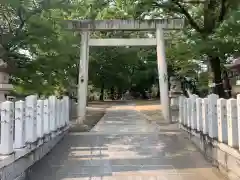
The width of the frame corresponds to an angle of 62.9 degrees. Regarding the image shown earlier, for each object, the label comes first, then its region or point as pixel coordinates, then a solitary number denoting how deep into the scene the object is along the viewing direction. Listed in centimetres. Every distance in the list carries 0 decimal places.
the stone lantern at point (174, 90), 1471
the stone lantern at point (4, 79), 512
